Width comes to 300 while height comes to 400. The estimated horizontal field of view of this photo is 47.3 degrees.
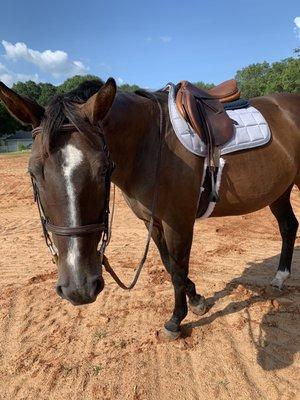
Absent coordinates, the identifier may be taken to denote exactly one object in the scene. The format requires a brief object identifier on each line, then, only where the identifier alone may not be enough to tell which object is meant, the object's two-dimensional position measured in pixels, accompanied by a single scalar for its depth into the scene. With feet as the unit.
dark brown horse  5.92
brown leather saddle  9.23
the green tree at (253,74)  181.22
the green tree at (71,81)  210.79
